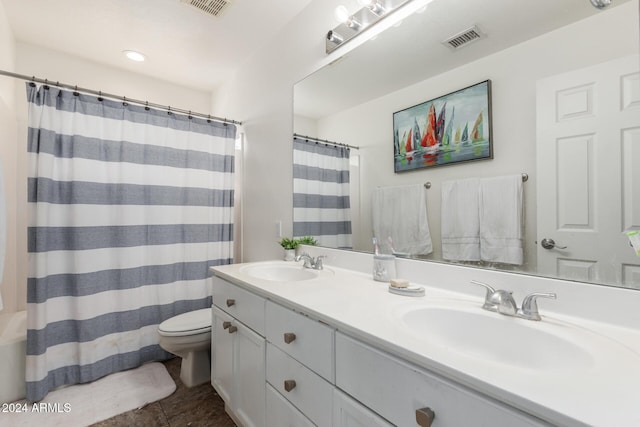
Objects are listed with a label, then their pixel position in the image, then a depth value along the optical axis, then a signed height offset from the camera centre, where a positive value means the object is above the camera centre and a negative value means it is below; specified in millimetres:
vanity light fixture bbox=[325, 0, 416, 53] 1358 +1002
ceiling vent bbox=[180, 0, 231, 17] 1766 +1326
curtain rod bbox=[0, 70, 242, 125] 1674 +819
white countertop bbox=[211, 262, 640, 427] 452 -294
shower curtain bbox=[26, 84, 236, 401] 1737 -71
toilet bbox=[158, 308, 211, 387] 1743 -777
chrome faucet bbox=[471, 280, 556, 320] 829 -259
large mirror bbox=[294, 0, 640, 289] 789 +329
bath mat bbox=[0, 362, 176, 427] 1552 -1089
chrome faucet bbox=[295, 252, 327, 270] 1608 -254
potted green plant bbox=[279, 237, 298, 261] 1855 -193
